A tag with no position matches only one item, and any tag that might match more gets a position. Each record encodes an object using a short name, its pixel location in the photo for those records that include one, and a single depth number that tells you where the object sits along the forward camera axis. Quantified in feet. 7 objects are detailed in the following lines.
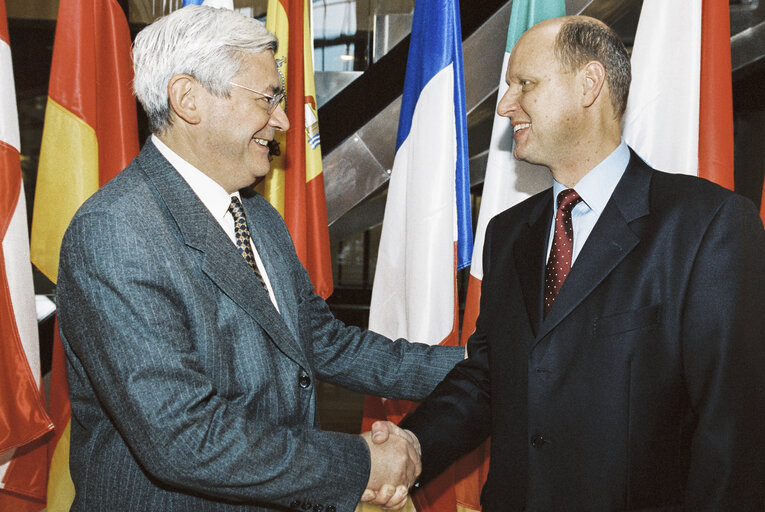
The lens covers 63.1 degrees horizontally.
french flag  7.89
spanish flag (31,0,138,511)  7.57
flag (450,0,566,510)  7.55
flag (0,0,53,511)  7.08
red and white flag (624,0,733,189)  6.77
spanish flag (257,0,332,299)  8.32
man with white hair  4.16
